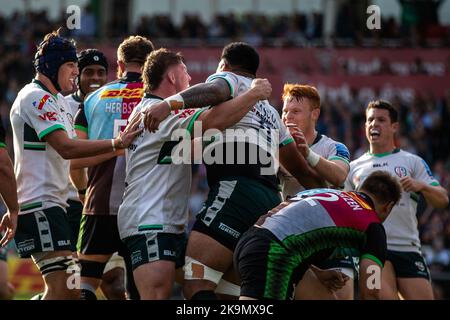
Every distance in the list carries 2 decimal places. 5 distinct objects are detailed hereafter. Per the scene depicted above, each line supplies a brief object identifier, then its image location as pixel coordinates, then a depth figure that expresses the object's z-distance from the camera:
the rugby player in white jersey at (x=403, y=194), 20.19
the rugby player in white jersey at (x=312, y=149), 16.98
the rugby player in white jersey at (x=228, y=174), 14.59
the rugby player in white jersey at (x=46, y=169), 15.98
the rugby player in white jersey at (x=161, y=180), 14.70
